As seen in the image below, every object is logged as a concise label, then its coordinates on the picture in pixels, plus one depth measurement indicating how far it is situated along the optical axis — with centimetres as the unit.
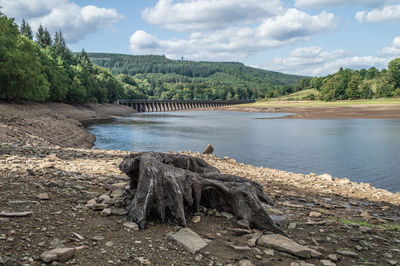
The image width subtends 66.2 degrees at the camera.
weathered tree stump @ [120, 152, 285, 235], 719
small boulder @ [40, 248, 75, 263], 507
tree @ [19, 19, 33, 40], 10701
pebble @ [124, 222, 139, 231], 667
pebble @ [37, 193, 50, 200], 778
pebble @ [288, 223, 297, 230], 791
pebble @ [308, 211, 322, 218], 931
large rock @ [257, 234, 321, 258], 623
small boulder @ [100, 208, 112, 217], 725
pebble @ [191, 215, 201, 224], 738
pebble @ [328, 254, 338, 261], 627
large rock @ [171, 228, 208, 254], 607
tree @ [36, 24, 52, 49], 11506
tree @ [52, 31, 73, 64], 11710
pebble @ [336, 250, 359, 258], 655
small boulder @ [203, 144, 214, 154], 2747
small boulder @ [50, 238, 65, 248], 560
